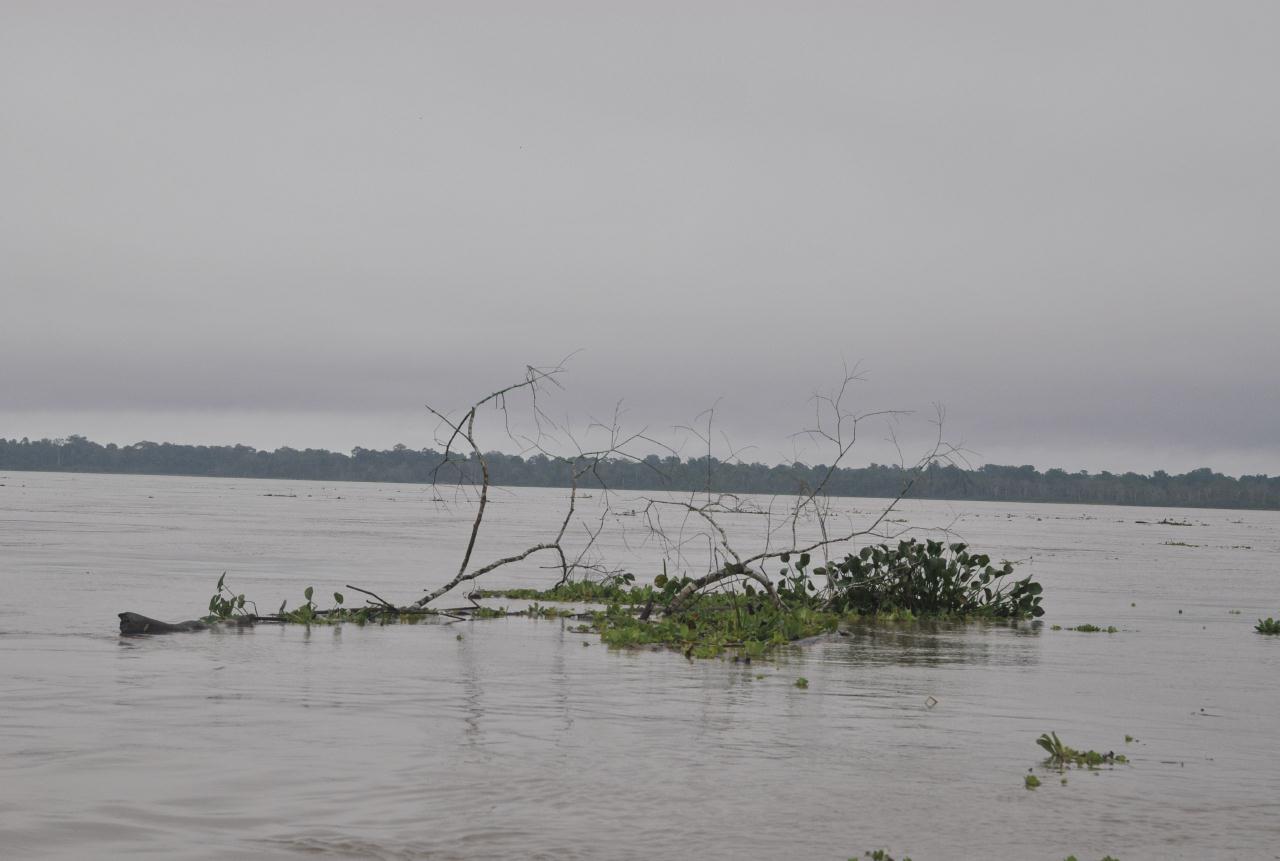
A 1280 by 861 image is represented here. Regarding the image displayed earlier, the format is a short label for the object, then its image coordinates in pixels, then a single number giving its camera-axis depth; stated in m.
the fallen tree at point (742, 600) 18.03
